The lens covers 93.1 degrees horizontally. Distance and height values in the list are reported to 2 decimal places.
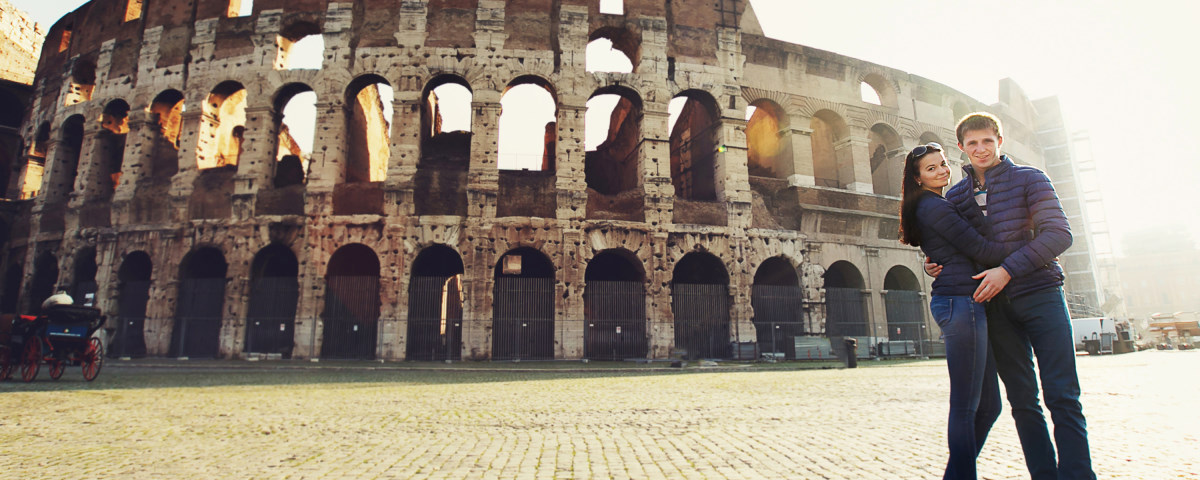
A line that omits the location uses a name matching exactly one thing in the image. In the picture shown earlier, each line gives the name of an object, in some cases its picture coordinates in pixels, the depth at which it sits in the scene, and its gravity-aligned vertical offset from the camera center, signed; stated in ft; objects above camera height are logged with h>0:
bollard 41.14 -1.39
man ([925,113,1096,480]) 7.04 +0.23
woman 7.26 +0.48
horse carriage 27.53 +0.05
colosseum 47.19 +12.40
